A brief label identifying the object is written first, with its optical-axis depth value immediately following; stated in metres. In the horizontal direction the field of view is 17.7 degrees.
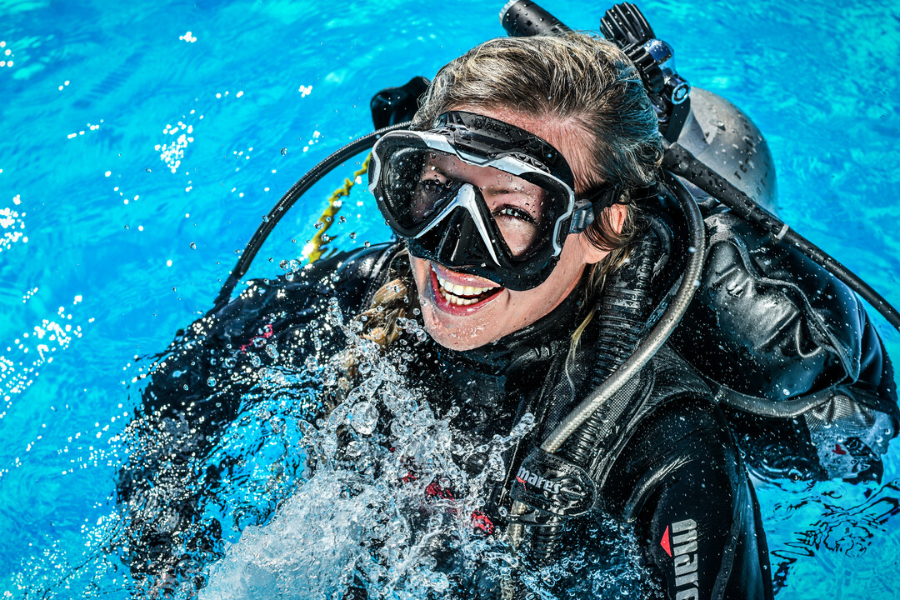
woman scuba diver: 2.03
